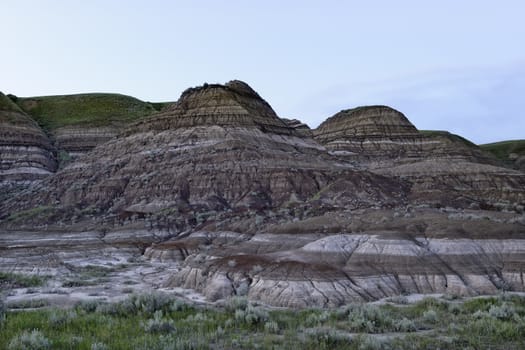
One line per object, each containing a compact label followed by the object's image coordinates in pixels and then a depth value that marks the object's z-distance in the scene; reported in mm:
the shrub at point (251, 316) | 13691
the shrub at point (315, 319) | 14160
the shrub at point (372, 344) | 10500
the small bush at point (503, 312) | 14055
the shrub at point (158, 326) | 12102
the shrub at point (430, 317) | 14383
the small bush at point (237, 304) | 15880
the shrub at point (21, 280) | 25422
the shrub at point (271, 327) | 12891
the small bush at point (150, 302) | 15234
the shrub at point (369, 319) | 13125
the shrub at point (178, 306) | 15646
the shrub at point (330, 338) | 11172
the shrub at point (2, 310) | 13227
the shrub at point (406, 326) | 13195
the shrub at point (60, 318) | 12865
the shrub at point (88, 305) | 15680
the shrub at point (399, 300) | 18328
